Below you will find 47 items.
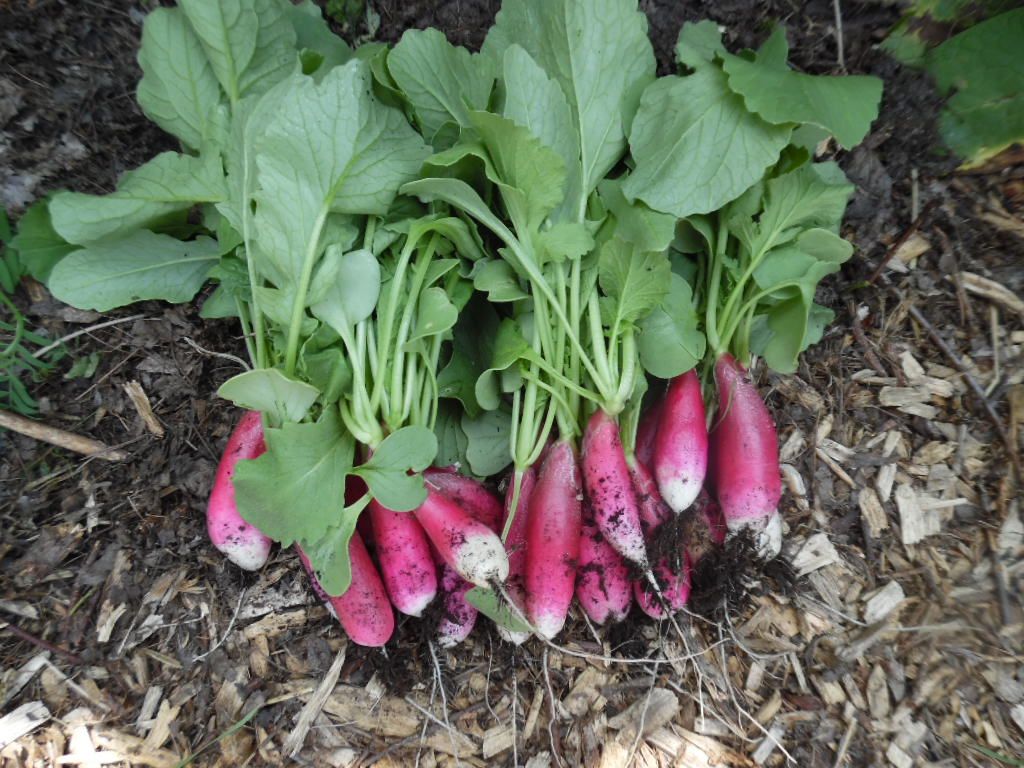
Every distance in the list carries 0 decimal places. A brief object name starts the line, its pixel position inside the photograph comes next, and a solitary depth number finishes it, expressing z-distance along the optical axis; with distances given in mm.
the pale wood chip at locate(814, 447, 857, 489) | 314
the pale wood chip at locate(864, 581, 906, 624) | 300
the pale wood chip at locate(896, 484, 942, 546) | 308
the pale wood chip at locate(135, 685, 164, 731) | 287
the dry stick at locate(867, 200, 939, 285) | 320
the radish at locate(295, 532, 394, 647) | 278
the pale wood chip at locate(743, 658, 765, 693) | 296
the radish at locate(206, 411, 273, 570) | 282
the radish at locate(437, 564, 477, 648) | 290
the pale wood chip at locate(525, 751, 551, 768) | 286
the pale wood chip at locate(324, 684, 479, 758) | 291
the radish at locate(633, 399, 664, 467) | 305
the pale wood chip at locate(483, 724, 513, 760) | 290
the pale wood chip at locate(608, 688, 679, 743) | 288
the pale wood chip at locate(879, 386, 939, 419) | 319
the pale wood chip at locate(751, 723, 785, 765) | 286
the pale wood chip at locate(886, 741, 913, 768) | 284
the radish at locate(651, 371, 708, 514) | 284
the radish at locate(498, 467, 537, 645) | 291
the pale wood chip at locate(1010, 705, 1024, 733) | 287
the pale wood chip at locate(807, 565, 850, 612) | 303
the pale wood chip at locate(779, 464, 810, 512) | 313
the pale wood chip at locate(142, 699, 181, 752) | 284
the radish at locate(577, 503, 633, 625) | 288
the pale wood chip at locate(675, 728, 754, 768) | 285
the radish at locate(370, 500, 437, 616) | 281
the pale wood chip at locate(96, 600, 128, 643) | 294
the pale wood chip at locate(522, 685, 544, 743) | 292
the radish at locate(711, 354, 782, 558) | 288
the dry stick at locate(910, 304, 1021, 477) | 310
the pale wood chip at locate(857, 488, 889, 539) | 310
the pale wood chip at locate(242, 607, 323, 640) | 299
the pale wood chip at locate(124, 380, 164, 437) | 310
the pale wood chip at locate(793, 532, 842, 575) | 306
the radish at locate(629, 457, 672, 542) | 291
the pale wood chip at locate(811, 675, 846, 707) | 292
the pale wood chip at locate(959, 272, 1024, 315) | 319
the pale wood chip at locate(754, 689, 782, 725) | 291
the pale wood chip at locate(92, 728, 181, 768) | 281
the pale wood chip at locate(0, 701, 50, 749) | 280
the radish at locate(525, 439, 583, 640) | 282
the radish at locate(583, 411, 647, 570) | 281
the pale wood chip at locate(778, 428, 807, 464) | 317
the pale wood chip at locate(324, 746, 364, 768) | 286
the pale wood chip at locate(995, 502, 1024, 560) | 305
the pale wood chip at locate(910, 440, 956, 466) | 315
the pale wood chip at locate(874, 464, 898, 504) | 312
